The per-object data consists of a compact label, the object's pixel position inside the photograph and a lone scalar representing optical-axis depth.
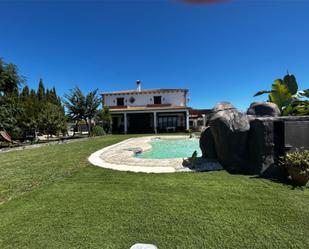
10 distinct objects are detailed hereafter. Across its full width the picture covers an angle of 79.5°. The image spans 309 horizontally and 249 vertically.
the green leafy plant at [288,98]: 7.30
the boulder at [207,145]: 7.75
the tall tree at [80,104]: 22.28
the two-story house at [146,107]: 28.16
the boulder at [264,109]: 6.71
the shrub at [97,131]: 24.45
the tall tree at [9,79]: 14.73
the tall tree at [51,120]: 18.39
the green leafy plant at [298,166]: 4.52
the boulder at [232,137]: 6.06
